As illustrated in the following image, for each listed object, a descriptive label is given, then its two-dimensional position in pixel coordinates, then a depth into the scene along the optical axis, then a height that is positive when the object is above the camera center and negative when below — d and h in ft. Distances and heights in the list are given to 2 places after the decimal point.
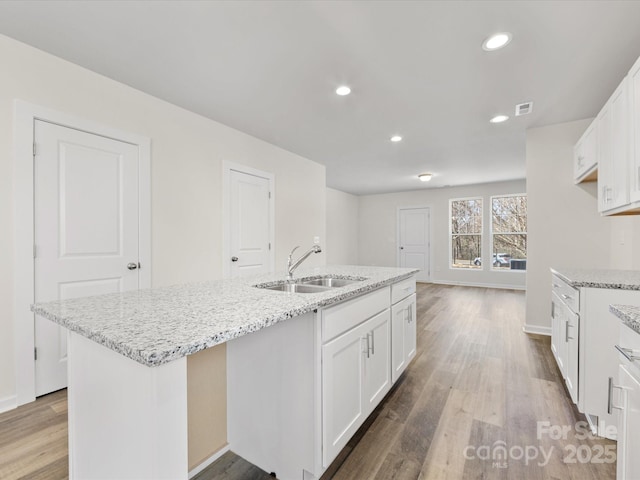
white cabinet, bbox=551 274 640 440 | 5.75 -2.16
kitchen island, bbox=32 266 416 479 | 2.51 -1.24
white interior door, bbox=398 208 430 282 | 26.08 -0.02
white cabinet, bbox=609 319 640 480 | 2.97 -1.72
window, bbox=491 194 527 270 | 22.66 +0.53
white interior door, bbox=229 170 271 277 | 11.97 +0.60
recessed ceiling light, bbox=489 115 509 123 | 10.62 +4.27
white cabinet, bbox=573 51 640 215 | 6.10 +2.09
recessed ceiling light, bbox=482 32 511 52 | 6.36 +4.23
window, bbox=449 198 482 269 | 24.08 +0.56
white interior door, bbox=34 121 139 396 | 7.22 +0.38
